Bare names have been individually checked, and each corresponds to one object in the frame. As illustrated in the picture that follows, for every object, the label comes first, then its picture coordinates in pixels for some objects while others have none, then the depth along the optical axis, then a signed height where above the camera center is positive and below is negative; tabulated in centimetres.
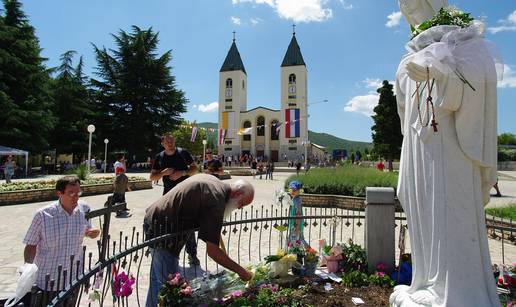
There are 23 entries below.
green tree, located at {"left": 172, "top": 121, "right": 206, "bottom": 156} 6253 +497
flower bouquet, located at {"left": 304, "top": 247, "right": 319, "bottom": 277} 424 -125
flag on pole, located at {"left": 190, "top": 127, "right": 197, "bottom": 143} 3400 +326
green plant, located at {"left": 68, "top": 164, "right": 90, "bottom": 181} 1648 -44
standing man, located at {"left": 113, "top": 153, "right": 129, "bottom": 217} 1033 -67
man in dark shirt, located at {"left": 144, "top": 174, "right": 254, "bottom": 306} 294 -50
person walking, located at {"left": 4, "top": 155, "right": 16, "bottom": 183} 1694 -38
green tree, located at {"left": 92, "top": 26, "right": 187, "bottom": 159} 4006 +845
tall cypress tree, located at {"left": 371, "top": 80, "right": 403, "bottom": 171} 3653 +446
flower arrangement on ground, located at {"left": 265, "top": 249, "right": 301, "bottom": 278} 407 -122
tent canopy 2225 +76
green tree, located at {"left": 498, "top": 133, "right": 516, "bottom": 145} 9688 +908
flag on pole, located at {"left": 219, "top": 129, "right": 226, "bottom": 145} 4750 +437
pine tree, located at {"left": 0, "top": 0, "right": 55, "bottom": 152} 2639 +665
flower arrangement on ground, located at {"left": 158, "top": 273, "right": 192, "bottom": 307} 309 -121
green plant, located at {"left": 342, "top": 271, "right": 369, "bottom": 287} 400 -137
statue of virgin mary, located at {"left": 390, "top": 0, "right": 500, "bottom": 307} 234 +3
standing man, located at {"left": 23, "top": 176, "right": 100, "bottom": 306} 281 -61
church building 5900 +1027
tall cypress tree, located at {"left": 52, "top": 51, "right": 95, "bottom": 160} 3566 +577
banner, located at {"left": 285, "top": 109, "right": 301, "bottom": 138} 5244 +640
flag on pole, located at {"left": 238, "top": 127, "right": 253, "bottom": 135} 4142 +428
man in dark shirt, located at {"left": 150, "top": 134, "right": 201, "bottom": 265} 578 -1
